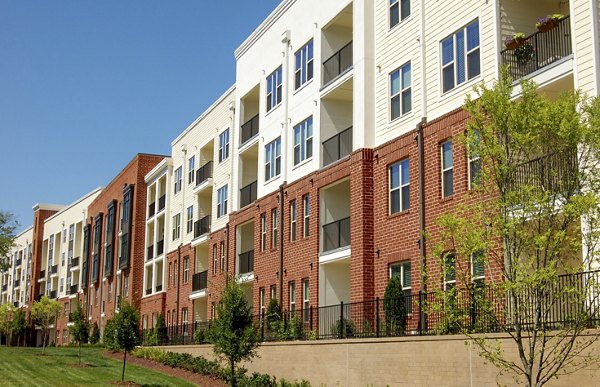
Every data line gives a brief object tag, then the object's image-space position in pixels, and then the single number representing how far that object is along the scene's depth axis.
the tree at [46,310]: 56.91
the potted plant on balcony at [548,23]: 20.22
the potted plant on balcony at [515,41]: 20.88
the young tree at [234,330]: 27.08
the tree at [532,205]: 12.64
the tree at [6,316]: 77.89
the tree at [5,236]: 81.89
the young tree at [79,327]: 47.78
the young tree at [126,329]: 33.12
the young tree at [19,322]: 72.38
